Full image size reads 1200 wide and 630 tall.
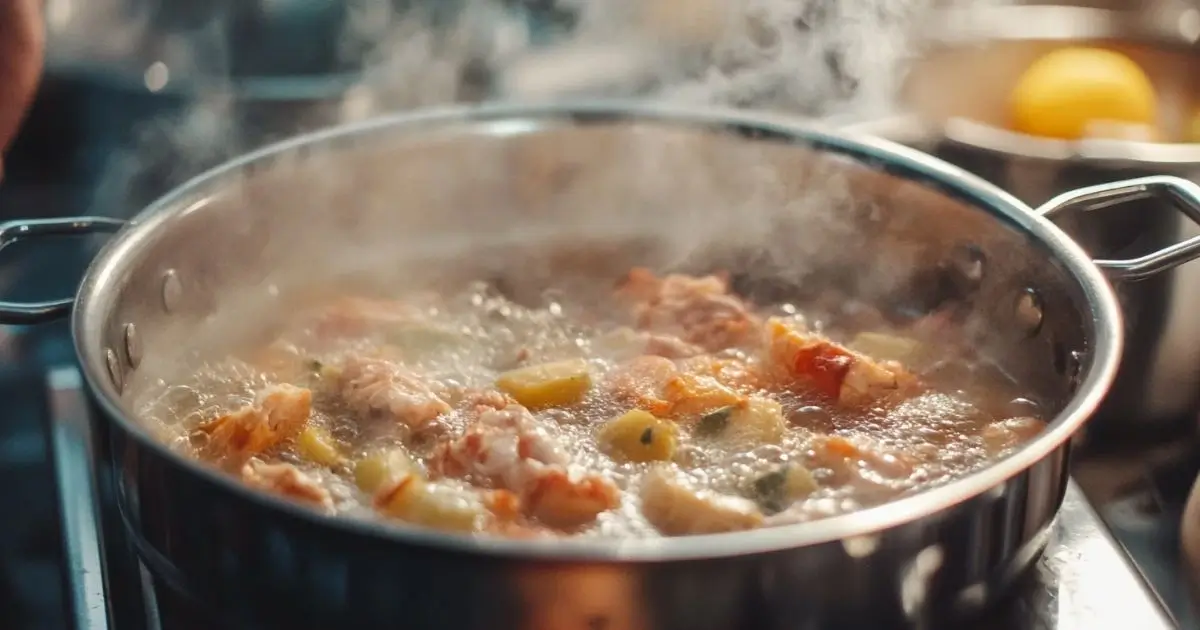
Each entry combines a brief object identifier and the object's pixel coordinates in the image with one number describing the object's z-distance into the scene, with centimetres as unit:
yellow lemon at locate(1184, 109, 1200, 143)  145
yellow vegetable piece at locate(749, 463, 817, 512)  84
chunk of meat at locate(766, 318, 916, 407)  99
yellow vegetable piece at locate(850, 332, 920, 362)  109
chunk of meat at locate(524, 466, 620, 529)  81
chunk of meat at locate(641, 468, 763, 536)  77
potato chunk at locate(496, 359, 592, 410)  99
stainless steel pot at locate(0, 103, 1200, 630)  58
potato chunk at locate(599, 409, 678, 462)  90
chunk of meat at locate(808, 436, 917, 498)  87
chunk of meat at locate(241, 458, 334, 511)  81
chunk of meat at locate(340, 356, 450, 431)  95
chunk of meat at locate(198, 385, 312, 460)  90
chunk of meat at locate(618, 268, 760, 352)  112
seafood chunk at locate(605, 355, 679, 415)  98
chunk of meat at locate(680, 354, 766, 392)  103
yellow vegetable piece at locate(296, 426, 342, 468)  92
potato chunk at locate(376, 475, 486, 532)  77
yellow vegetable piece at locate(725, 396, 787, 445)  93
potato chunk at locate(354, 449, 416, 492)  86
